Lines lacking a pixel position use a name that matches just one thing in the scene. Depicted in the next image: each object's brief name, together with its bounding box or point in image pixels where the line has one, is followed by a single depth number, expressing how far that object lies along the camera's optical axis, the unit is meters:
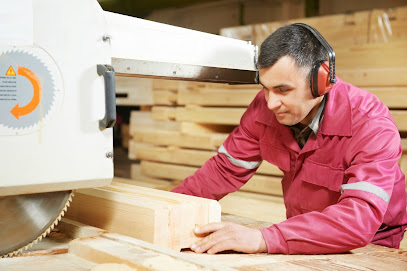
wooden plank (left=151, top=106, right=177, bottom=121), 4.61
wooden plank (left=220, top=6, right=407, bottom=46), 3.60
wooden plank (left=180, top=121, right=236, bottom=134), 4.38
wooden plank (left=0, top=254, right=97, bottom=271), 1.29
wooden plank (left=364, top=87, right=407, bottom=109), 3.18
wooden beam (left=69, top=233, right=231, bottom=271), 1.21
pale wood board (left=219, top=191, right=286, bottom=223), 2.98
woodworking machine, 1.24
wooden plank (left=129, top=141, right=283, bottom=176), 3.82
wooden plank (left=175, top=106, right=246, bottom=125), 3.92
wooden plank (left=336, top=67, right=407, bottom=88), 3.21
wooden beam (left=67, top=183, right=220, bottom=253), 1.50
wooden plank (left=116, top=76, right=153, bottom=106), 4.94
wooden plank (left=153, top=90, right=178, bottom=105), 4.64
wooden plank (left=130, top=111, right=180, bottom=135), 4.71
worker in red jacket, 1.63
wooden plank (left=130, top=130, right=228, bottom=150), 4.09
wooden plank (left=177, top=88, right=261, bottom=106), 3.86
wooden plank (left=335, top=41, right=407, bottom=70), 3.26
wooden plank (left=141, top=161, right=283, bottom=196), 3.76
